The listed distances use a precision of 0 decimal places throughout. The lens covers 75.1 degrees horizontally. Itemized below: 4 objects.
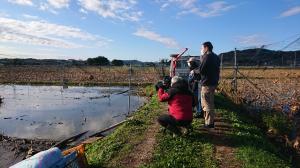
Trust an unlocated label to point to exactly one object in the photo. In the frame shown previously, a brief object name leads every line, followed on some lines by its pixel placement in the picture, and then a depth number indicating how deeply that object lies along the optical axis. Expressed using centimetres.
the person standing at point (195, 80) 564
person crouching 468
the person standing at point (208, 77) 495
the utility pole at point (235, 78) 947
